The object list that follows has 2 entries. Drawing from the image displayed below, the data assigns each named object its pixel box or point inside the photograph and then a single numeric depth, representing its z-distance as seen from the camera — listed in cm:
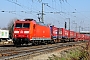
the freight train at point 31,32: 3350
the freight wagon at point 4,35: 7214
